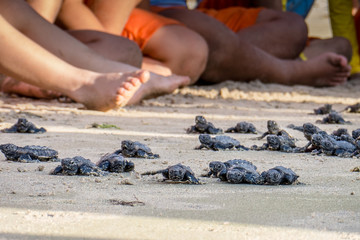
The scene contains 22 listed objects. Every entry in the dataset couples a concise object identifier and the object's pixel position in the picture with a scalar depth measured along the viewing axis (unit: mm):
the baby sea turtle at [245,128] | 5867
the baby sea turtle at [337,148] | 4512
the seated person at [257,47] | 10914
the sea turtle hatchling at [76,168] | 3650
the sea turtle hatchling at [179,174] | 3479
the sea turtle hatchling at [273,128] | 5316
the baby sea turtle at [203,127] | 5719
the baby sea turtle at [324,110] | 7703
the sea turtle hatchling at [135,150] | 4316
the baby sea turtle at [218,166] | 3631
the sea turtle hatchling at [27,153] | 4105
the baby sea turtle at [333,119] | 6715
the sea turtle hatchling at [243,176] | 3520
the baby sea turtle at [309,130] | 5156
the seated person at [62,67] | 6871
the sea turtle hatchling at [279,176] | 3477
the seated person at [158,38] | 9555
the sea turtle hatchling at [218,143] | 4789
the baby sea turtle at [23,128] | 5508
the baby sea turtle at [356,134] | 4949
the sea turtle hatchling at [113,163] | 3742
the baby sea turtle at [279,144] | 4770
